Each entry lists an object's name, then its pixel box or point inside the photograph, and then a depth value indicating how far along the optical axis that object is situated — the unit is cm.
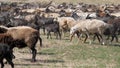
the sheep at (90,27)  2281
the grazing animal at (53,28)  2538
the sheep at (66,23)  2708
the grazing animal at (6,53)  1383
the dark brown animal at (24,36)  1612
